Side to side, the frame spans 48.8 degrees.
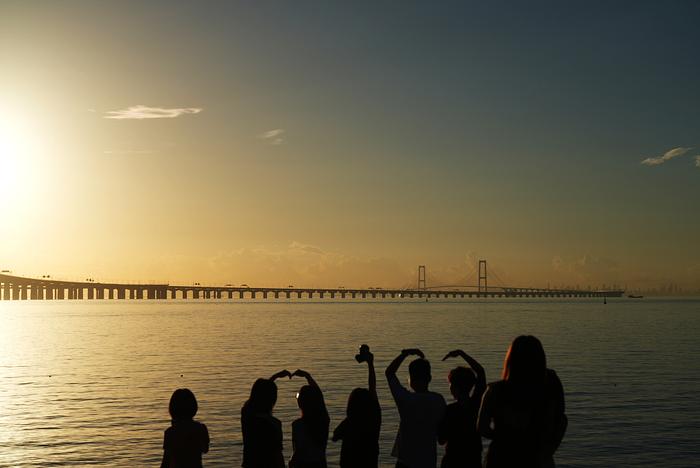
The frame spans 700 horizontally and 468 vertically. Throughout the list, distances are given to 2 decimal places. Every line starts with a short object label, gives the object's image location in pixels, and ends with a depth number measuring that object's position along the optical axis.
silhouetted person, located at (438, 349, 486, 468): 8.17
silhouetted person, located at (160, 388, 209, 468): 8.41
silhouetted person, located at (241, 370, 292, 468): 8.25
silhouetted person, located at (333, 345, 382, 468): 8.30
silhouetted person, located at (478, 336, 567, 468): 5.98
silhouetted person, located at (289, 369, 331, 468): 8.32
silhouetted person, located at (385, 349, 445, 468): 8.62
